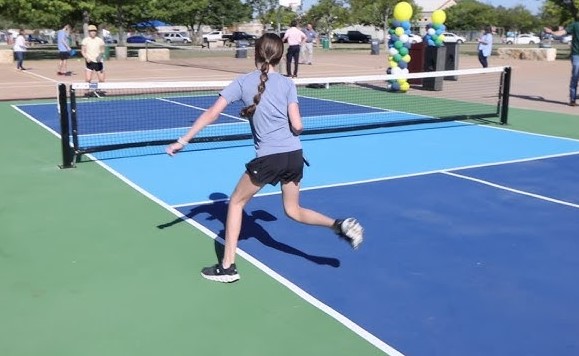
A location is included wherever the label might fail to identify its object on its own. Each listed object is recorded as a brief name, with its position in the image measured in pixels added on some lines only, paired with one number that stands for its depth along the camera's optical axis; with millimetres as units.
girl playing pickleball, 4641
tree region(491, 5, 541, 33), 107750
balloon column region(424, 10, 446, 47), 20266
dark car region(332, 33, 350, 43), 74375
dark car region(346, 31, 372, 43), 74375
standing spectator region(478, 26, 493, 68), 22469
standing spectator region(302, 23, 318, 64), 29875
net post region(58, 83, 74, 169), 8734
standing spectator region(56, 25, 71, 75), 24062
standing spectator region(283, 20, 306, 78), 21438
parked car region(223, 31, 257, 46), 64750
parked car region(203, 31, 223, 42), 66956
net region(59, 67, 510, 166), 10727
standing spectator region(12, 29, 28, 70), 27256
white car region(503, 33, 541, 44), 80956
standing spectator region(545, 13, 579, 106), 14766
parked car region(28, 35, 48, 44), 71500
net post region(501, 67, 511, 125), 12586
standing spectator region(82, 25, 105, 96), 17547
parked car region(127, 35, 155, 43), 70688
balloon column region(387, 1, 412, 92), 18609
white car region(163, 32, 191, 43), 76688
